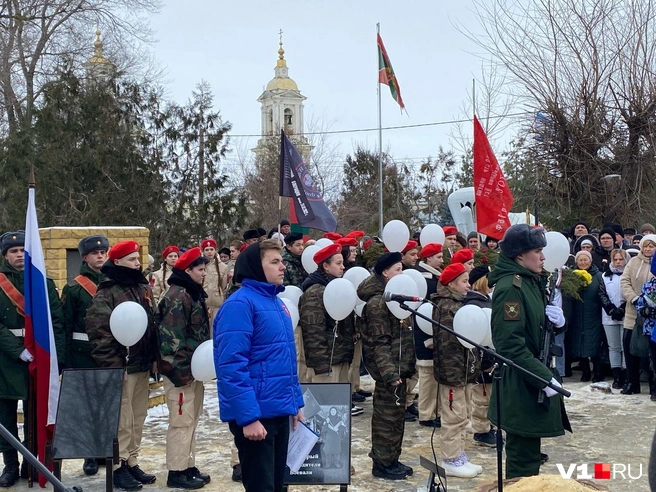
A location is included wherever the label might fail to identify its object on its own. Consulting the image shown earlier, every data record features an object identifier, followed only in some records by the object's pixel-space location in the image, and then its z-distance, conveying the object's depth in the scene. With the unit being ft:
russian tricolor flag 19.63
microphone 15.62
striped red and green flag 64.18
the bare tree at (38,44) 73.51
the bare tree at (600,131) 59.16
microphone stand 14.30
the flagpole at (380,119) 65.41
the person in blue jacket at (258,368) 13.20
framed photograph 17.56
